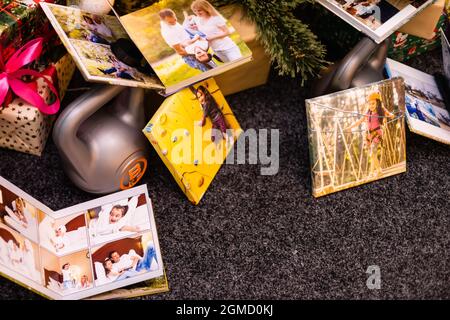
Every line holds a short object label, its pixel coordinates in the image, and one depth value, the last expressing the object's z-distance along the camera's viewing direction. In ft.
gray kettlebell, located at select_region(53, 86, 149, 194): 2.32
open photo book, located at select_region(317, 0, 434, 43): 2.66
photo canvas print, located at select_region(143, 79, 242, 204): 2.50
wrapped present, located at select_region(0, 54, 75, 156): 2.53
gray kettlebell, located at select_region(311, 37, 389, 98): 2.73
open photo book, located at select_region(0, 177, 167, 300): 2.26
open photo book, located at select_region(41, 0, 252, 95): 2.34
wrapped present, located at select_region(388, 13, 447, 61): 3.19
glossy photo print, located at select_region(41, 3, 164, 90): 2.22
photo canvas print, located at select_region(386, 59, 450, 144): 2.90
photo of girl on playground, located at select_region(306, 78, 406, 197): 2.73
